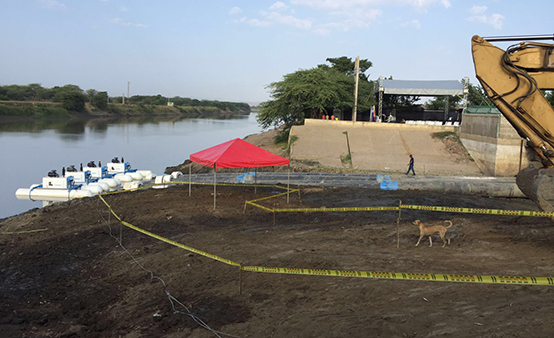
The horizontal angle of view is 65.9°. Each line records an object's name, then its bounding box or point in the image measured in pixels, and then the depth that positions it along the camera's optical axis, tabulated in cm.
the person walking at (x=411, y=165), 2380
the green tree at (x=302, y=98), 3956
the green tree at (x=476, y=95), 4997
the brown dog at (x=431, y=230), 992
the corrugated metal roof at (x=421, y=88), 3871
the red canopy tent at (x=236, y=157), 1462
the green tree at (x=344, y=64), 7100
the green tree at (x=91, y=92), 14468
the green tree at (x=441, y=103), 4766
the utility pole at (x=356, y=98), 3827
